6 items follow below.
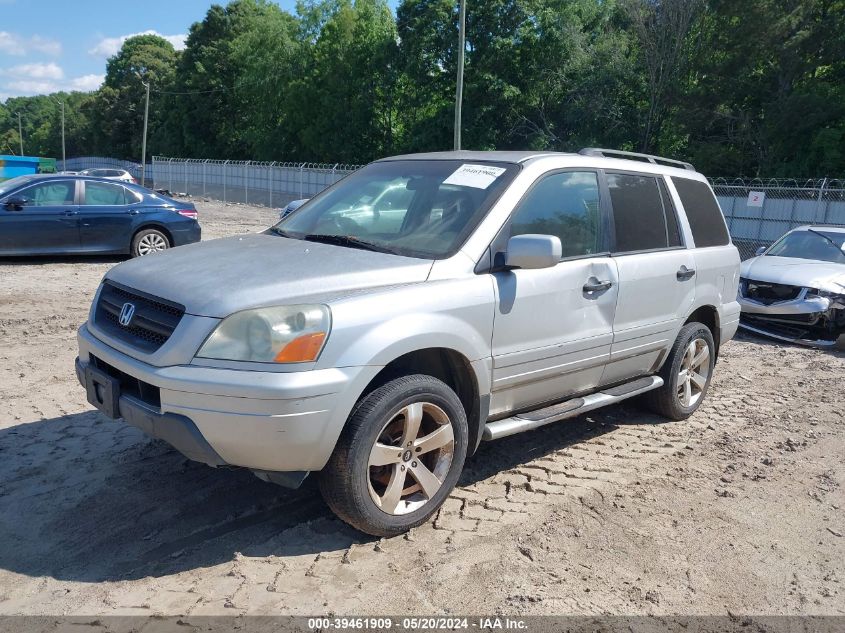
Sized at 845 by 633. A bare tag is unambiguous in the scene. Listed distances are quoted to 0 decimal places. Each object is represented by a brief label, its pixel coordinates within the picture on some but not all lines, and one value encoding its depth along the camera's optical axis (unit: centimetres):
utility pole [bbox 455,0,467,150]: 2345
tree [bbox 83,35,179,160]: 8869
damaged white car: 901
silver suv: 318
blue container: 3722
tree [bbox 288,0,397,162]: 5512
